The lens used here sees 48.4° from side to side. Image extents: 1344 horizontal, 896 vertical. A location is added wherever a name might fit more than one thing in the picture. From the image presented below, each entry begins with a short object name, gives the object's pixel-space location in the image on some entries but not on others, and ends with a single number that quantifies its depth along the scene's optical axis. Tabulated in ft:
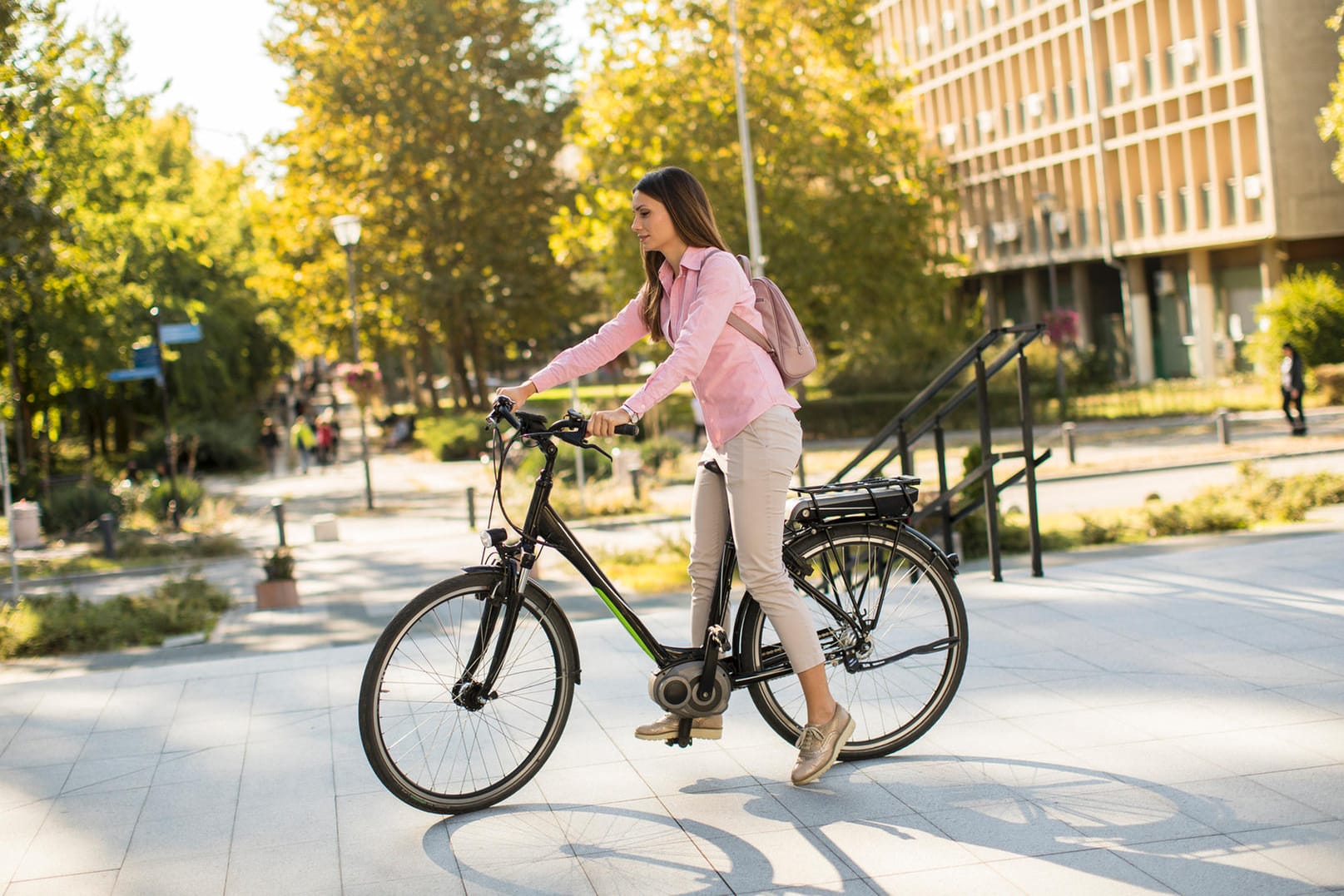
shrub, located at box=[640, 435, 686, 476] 90.48
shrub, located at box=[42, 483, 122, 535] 81.56
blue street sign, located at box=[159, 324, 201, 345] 84.48
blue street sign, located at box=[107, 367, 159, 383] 91.10
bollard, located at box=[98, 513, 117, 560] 68.90
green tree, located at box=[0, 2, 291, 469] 72.28
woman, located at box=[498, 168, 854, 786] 15.49
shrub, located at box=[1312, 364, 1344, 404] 106.11
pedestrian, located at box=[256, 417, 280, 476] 135.22
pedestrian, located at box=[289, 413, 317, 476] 127.95
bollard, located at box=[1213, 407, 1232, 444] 83.77
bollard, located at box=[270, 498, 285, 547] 60.03
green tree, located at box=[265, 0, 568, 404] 148.87
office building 133.59
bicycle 15.03
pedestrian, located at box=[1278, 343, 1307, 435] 87.20
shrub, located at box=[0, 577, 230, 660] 33.83
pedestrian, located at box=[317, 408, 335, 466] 136.56
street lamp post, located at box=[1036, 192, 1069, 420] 124.47
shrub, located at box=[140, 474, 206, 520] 83.20
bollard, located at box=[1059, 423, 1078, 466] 82.74
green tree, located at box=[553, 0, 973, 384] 120.98
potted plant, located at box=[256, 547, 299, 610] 42.16
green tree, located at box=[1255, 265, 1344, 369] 112.98
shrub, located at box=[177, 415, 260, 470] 136.46
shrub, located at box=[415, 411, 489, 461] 129.70
